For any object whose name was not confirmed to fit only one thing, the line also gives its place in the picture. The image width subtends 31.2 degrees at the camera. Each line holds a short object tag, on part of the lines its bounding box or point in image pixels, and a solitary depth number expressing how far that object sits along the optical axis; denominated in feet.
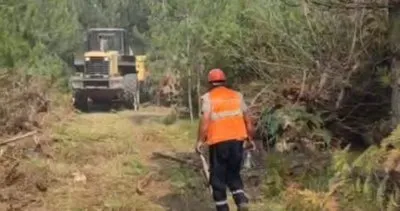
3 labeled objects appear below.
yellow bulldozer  71.46
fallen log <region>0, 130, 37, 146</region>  36.05
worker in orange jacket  25.36
